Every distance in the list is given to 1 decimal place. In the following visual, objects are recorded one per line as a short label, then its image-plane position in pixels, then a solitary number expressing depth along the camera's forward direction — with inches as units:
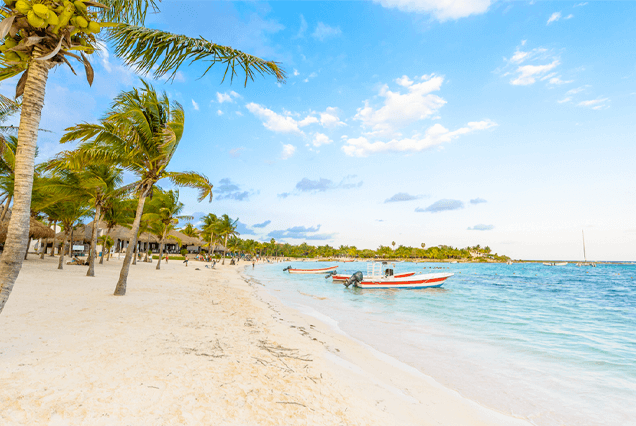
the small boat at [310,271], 1381.6
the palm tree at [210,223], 1645.7
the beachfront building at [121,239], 1207.6
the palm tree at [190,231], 1946.4
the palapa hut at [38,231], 767.1
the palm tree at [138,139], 317.4
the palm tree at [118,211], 778.8
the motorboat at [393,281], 791.7
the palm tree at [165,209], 834.2
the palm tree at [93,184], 509.3
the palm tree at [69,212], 684.1
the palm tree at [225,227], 1676.9
